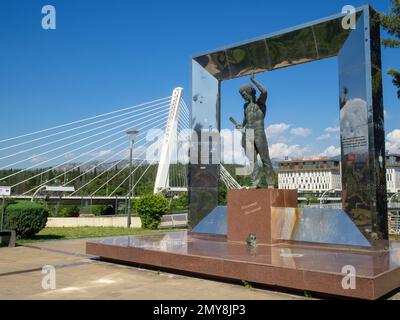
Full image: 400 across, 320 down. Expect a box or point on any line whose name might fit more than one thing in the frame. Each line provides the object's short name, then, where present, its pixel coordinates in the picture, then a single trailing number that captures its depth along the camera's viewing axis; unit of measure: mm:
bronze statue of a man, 9195
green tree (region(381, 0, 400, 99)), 12031
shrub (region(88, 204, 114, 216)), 35250
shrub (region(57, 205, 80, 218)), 31172
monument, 5777
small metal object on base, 7824
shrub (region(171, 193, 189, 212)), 34128
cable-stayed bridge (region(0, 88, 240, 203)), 26312
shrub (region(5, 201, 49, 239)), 12297
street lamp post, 19425
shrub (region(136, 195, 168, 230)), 18375
